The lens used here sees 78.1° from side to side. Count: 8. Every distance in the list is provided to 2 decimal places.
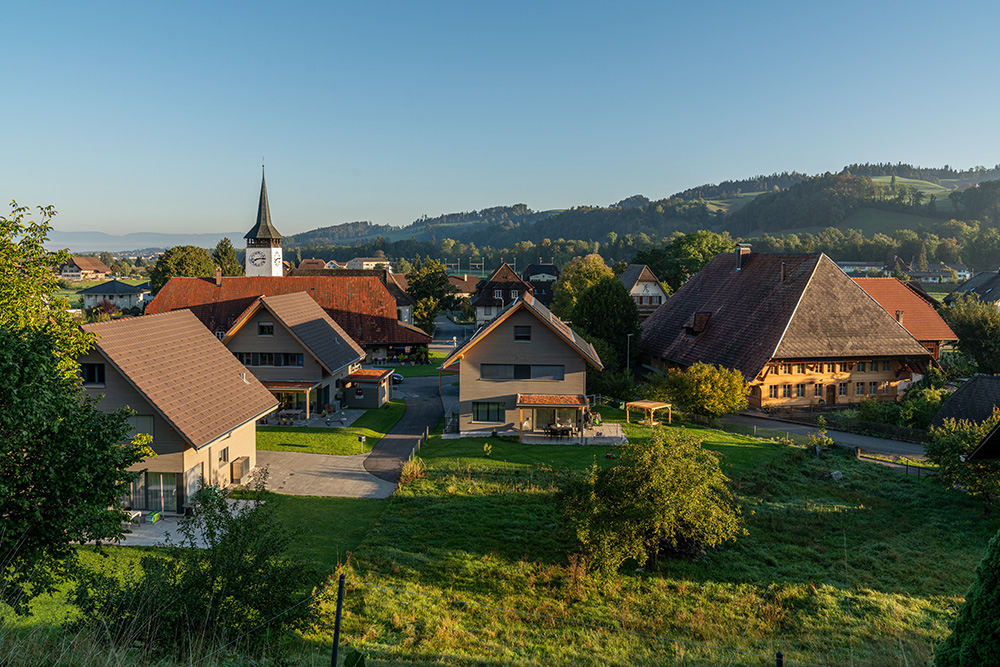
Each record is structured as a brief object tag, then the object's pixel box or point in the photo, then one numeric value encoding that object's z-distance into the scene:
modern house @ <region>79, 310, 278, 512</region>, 23.73
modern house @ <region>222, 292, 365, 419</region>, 39.88
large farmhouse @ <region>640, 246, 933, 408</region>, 42.09
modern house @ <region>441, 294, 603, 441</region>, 35.59
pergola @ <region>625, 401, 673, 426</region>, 37.09
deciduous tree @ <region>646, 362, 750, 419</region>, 37.03
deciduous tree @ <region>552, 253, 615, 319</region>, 72.75
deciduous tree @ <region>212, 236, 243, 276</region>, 112.38
